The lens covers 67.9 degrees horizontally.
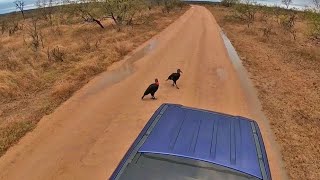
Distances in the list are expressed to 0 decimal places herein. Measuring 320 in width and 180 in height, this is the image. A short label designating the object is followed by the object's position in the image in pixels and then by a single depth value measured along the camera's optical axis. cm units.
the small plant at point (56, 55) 1406
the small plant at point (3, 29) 2798
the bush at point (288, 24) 2505
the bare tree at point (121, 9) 2419
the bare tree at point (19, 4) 4248
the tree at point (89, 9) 2442
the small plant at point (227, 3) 5257
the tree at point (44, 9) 3777
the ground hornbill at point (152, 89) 944
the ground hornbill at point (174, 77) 1070
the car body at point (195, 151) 352
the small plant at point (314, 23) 1796
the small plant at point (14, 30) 2602
